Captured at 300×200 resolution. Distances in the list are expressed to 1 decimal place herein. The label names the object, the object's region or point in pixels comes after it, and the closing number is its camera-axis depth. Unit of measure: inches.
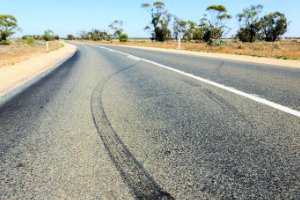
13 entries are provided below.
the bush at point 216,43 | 1071.0
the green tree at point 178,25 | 2267.7
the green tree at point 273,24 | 1627.7
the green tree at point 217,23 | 1845.5
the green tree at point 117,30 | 3048.7
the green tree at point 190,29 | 2298.2
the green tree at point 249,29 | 1604.6
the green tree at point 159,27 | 2007.5
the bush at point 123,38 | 2440.9
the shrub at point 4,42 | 2031.1
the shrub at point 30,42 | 1913.1
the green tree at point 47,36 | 4017.0
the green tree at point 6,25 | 2100.1
